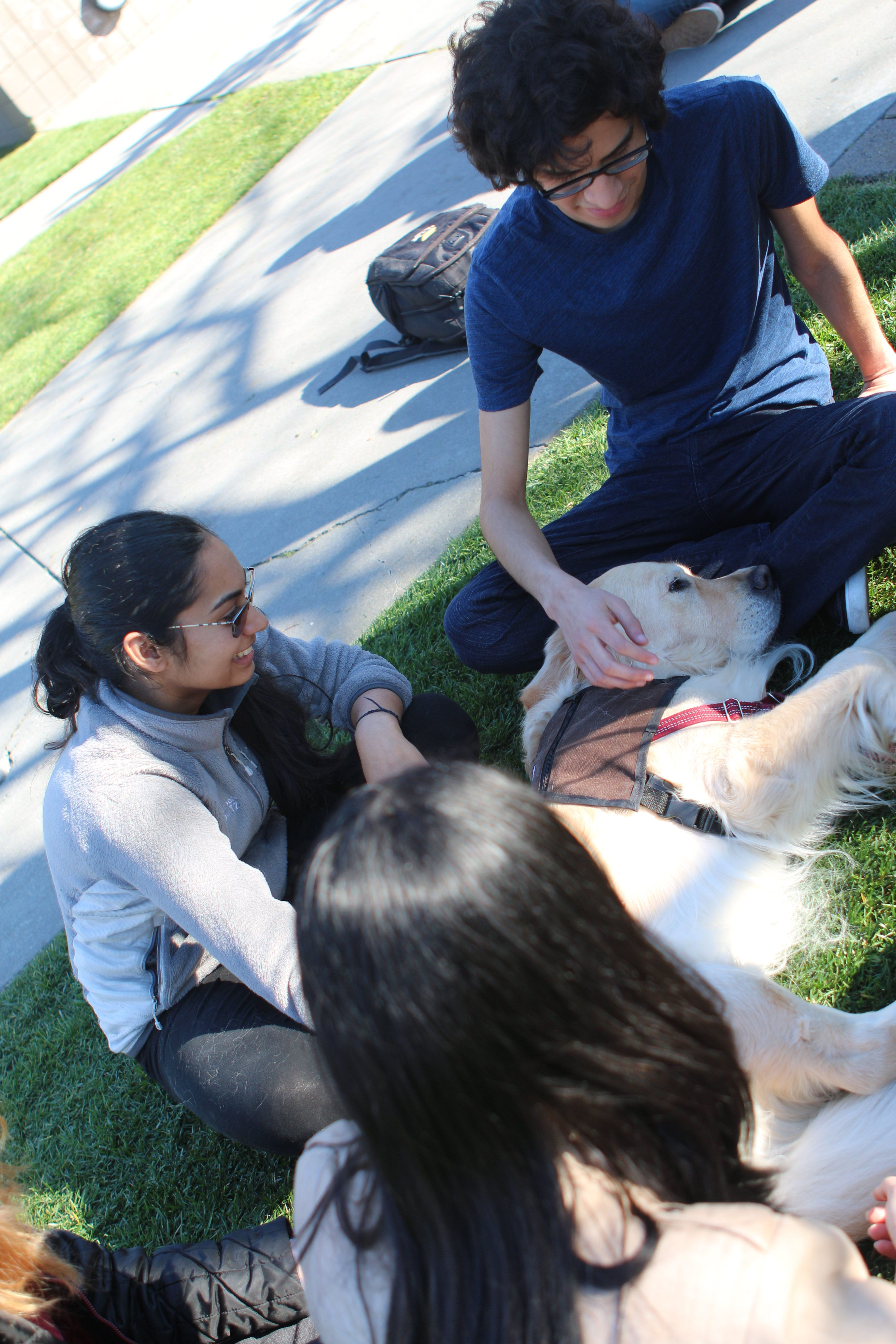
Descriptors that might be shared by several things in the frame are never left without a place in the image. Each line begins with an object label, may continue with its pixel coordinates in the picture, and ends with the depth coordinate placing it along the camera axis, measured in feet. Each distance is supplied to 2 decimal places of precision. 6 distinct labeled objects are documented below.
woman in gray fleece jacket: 6.32
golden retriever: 6.97
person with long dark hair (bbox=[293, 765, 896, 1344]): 2.80
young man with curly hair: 6.98
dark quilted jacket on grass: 6.10
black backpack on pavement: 15.34
